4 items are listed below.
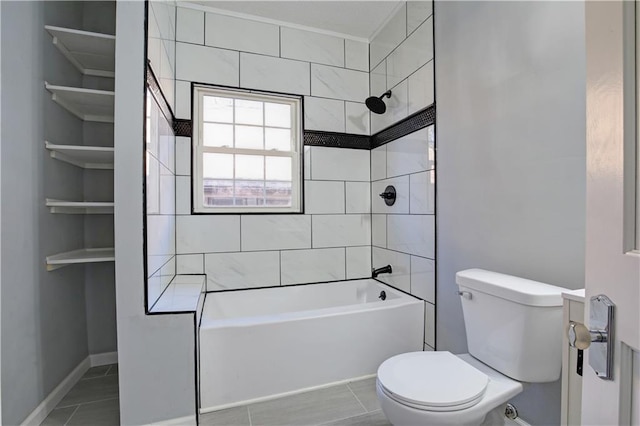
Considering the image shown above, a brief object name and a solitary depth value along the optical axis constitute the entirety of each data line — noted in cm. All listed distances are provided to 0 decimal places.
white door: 48
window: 248
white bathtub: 175
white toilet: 113
